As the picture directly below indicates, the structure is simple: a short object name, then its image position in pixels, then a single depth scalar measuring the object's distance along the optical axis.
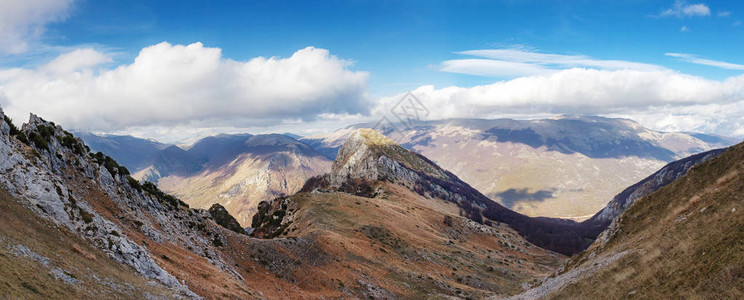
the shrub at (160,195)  53.24
